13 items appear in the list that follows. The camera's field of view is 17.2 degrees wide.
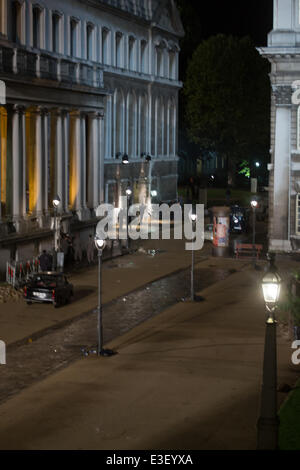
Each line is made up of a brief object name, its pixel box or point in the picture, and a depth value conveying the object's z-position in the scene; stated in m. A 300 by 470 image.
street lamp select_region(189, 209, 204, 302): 37.28
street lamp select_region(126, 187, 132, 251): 52.27
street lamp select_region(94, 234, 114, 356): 28.23
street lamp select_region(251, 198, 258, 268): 48.07
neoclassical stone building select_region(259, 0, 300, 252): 47.41
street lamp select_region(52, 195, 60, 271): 42.21
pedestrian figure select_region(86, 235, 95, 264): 47.12
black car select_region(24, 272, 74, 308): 35.31
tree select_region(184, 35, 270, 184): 94.31
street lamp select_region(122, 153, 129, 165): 58.30
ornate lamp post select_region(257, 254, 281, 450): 17.67
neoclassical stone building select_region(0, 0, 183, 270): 45.25
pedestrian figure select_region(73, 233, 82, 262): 48.03
